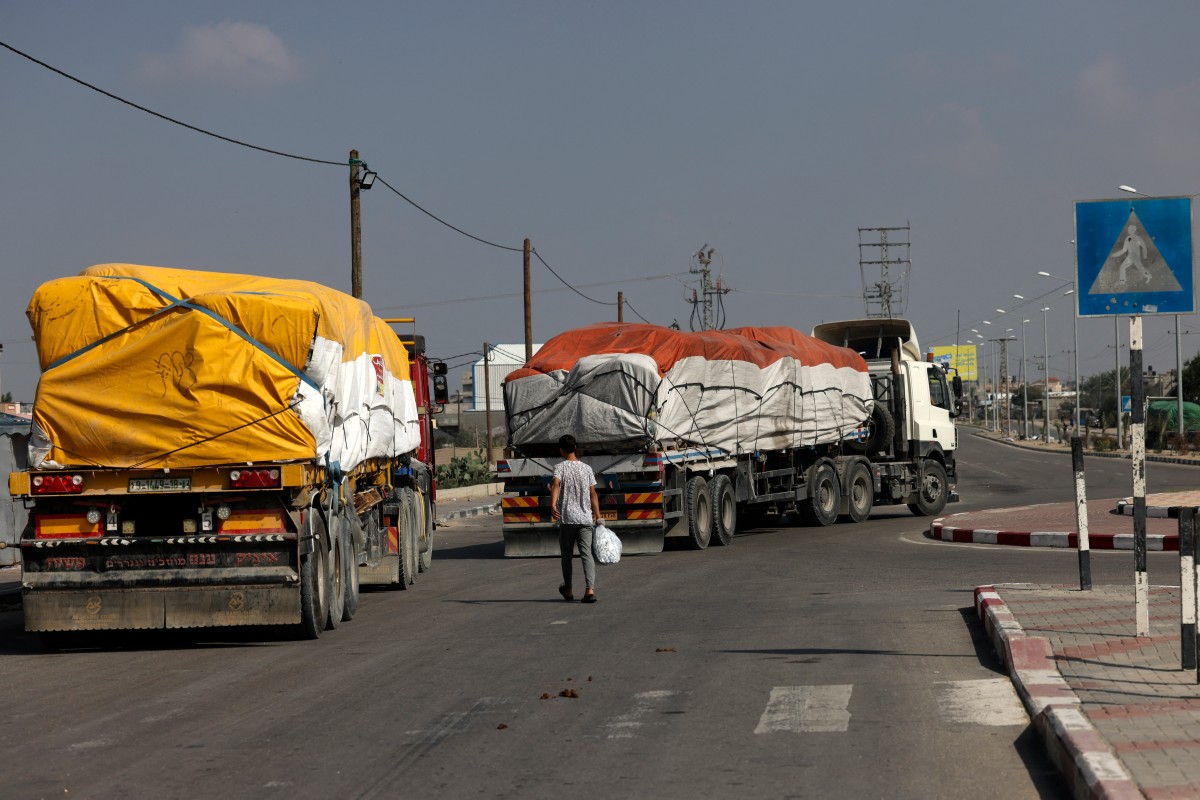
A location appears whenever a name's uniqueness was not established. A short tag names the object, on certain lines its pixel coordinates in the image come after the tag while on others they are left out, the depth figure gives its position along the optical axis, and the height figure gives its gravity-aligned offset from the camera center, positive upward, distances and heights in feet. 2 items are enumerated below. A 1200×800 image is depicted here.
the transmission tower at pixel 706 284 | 312.09 +31.31
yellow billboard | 495.32 +22.93
